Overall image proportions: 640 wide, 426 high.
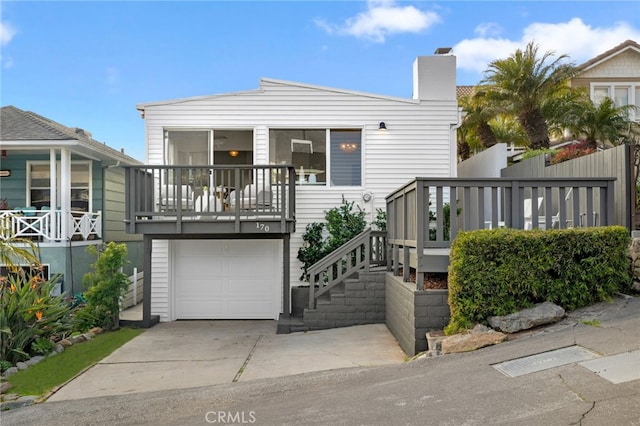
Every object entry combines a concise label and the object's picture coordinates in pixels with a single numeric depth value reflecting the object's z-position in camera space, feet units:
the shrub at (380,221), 32.32
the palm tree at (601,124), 48.11
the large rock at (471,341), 16.58
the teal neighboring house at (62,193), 34.55
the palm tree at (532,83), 52.03
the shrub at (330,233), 31.81
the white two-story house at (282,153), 33.22
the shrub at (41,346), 23.01
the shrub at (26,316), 22.07
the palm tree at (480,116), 54.76
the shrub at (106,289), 29.14
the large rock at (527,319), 17.06
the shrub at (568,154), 36.76
